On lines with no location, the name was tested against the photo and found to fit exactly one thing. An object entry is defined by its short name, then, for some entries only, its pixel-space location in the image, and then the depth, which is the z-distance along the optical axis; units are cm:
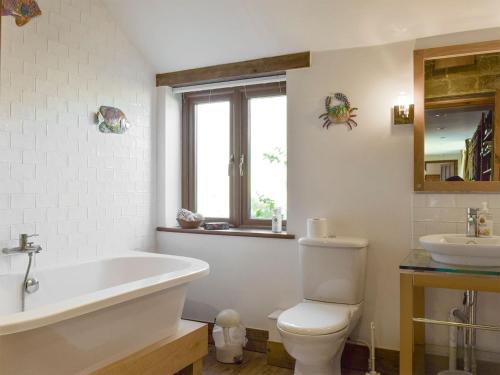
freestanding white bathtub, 171
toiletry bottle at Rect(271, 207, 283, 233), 323
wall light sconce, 274
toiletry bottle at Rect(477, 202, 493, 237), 241
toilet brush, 256
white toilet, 230
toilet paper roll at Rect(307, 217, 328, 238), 286
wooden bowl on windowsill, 351
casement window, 346
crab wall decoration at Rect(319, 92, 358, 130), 293
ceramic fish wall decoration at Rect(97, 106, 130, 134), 312
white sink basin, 208
